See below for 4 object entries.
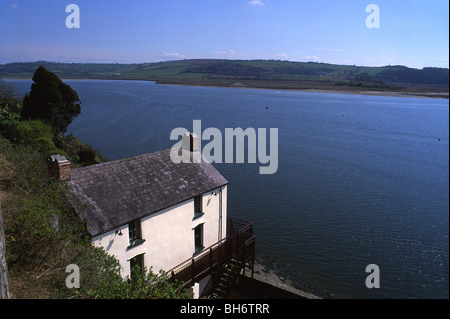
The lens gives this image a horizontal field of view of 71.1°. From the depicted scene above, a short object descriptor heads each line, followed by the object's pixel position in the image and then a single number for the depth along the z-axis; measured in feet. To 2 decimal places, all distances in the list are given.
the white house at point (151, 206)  43.52
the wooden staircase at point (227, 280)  54.75
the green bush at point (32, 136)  69.41
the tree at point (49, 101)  94.32
